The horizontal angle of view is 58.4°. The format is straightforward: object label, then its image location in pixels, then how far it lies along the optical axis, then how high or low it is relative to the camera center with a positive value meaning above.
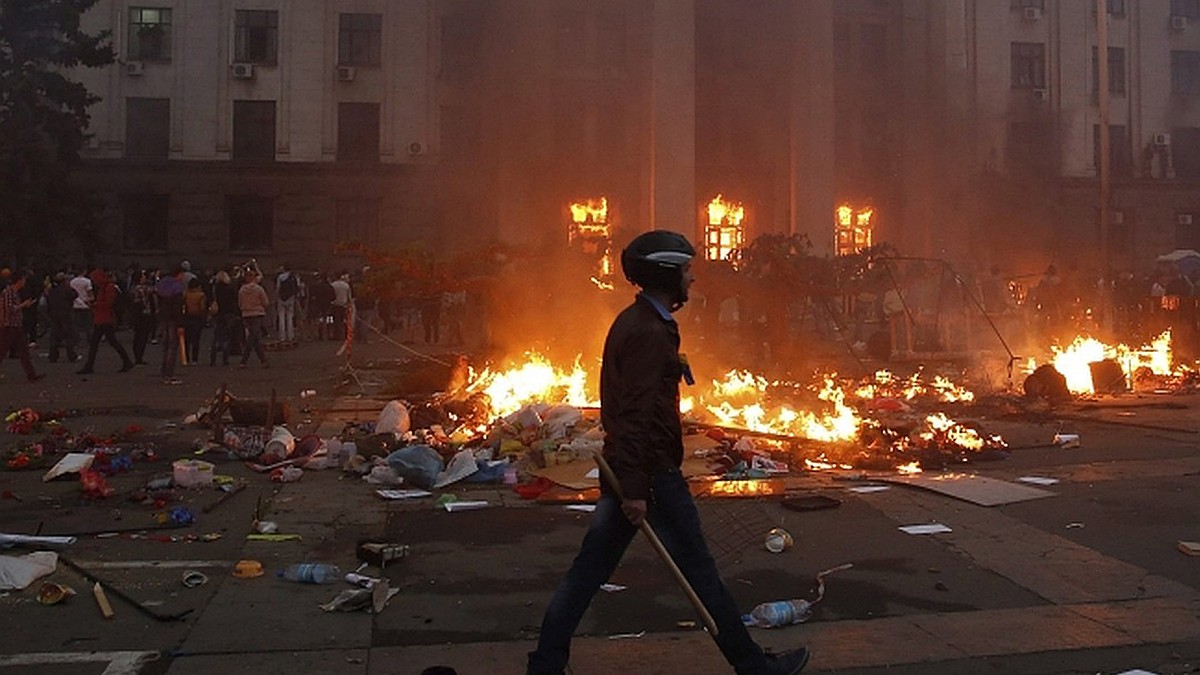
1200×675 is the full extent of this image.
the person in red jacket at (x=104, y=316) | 15.16 +0.65
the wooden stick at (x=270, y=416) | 9.78 -0.50
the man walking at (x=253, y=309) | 16.22 +0.80
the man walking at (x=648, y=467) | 3.65 -0.37
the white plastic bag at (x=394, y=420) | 9.27 -0.52
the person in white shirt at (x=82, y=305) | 18.72 +1.01
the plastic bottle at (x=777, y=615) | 4.65 -1.11
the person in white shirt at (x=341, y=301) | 22.39 +1.23
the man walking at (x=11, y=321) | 13.77 +0.52
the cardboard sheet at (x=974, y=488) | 7.12 -0.88
